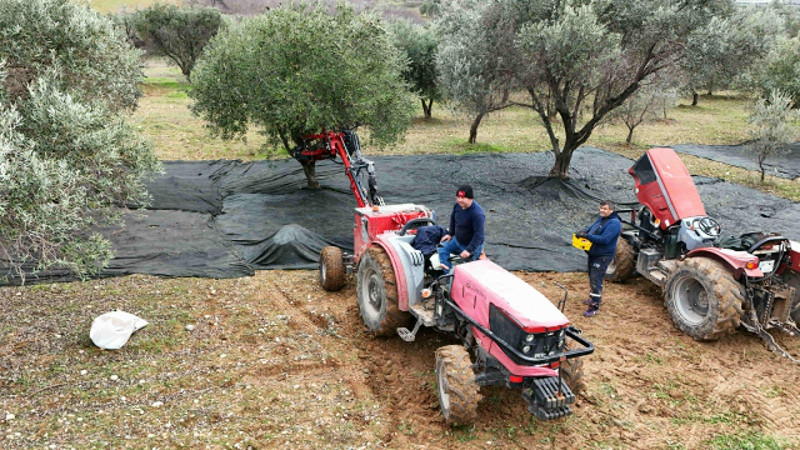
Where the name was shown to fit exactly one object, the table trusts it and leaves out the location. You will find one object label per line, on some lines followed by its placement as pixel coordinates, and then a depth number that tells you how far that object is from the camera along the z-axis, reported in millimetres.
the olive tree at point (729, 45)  10684
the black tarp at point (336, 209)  8828
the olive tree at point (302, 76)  10141
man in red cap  5559
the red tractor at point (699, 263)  6492
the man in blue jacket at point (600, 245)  7047
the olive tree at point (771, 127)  14023
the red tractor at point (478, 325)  4492
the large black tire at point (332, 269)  7629
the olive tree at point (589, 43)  10852
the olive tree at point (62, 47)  5500
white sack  5930
